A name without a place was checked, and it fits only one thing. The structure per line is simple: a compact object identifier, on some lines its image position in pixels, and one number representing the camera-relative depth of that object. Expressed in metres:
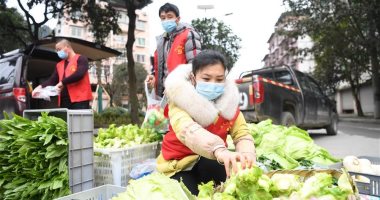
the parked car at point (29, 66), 5.33
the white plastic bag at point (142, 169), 2.99
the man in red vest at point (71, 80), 4.67
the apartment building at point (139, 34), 59.28
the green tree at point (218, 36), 24.03
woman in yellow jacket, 2.23
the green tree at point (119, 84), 38.63
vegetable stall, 1.60
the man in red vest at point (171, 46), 3.91
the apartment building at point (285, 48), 22.95
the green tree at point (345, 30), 18.14
